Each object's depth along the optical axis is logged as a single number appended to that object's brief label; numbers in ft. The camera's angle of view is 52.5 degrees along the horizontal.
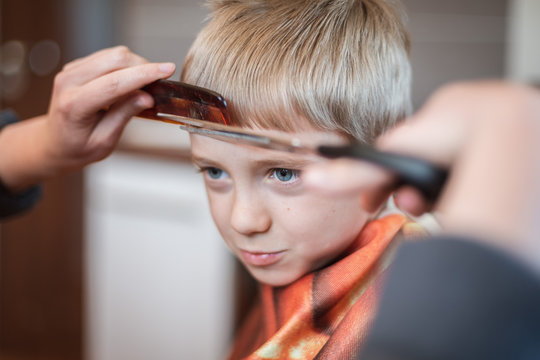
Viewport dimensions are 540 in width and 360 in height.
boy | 1.78
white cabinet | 5.64
